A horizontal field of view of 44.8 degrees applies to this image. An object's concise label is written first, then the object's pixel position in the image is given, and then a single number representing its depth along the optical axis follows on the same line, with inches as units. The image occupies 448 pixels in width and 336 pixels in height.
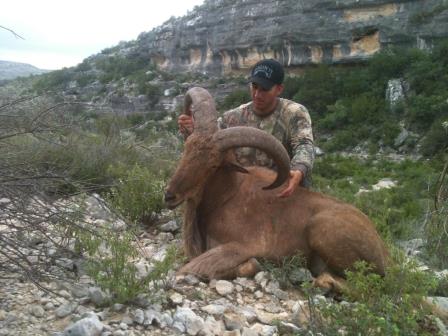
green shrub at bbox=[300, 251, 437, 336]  129.1
